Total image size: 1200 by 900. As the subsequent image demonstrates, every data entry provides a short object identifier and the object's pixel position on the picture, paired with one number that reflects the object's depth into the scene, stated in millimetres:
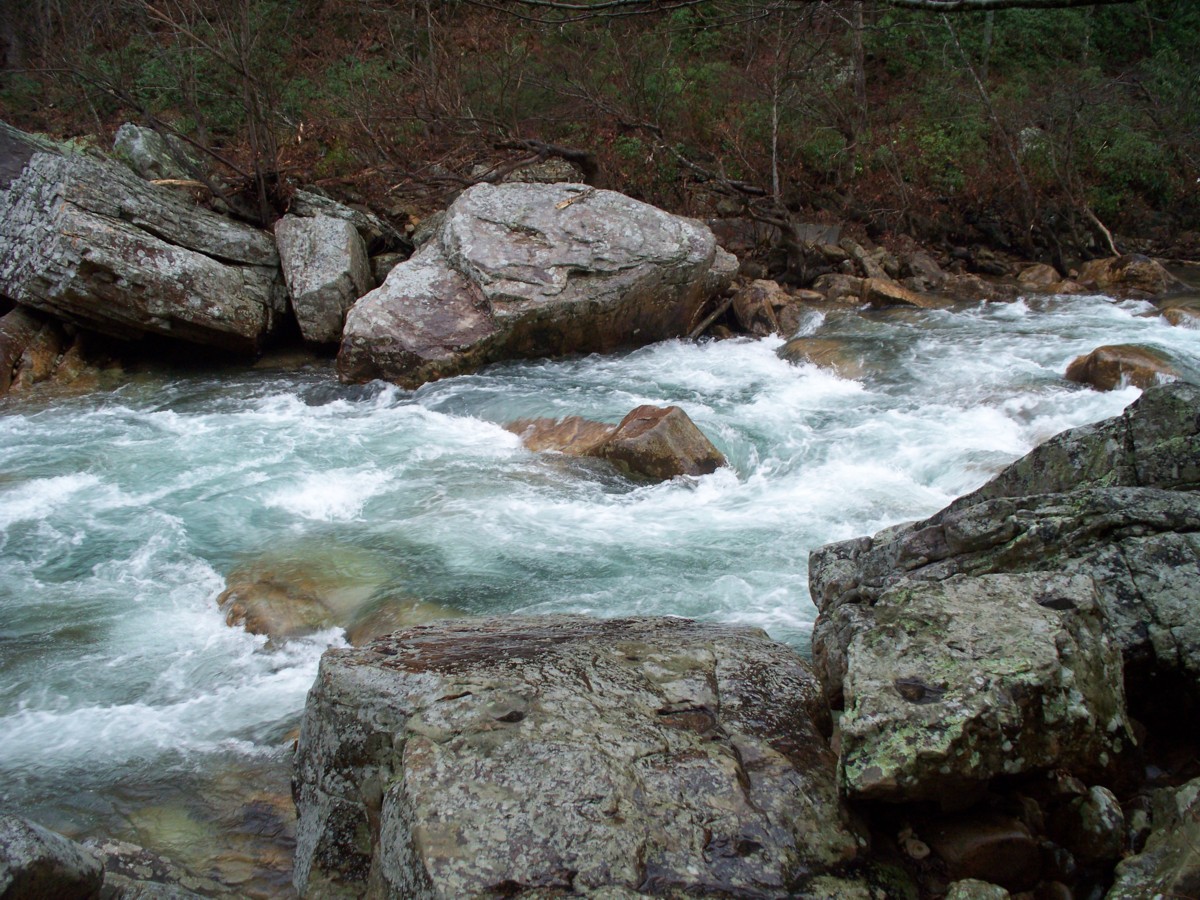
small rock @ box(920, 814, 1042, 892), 2264
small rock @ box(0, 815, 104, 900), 2246
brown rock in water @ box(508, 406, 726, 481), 6848
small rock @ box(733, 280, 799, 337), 11148
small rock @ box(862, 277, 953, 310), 12133
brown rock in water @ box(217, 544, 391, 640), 4859
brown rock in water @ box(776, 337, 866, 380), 9445
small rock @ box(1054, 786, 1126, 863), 2312
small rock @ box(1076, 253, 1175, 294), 12172
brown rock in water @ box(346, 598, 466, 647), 4738
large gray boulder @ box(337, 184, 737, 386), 9336
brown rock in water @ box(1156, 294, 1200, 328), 10234
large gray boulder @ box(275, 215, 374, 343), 10305
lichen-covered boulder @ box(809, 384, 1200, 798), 2400
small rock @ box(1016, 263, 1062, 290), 13133
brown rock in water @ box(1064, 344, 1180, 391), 7961
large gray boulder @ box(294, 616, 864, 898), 2223
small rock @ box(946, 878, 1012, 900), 2143
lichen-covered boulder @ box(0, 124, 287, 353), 9102
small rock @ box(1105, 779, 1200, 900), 2001
